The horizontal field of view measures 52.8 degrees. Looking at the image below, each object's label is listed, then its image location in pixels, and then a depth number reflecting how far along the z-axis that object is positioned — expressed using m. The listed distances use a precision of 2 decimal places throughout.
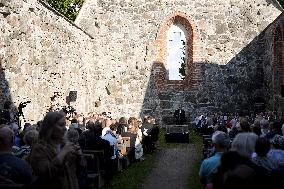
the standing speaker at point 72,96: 10.53
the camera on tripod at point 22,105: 7.55
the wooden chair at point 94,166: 5.31
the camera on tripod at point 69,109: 9.41
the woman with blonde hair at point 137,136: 8.23
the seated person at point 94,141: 5.69
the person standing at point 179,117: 12.47
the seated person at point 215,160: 3.61
